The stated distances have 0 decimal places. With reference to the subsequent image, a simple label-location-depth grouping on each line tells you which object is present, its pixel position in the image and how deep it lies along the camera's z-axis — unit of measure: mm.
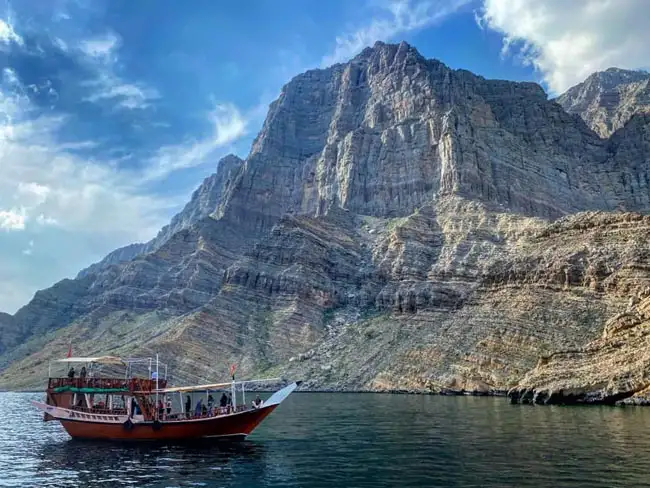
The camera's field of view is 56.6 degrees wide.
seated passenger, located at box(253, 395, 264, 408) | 52462
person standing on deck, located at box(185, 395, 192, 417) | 53238
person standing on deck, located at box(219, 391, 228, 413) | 54775
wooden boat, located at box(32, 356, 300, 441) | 51688
